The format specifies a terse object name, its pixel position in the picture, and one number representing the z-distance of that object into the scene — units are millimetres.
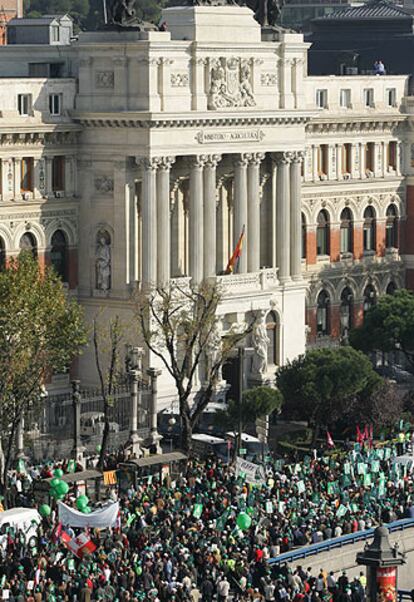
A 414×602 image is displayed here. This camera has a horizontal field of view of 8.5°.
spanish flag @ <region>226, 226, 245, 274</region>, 126312
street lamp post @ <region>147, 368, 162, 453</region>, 112250
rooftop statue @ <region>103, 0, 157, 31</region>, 121625
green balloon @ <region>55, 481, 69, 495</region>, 95688
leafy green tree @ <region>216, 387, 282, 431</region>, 116188
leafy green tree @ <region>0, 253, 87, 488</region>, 102875
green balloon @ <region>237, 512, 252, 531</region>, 92625
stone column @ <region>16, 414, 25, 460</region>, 105875
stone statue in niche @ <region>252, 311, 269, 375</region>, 126938
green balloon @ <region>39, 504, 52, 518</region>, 93500
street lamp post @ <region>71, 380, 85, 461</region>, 107188
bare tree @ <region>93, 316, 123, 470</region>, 105625
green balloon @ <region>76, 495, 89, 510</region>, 93125
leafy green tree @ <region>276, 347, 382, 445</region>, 117750
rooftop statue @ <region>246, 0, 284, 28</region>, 130000
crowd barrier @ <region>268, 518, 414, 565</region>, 92312
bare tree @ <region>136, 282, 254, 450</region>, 111125
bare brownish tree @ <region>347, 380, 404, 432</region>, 117269
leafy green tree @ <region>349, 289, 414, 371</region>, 129125
